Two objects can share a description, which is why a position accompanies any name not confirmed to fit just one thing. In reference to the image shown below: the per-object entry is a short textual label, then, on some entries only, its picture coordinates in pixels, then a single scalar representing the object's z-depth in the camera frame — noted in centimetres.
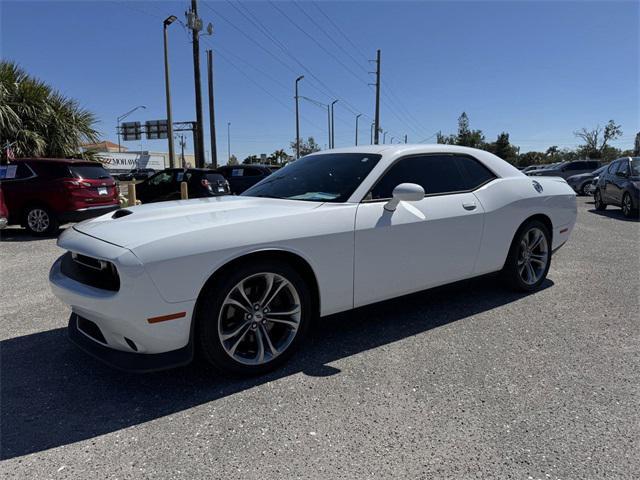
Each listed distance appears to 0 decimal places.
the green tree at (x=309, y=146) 8550
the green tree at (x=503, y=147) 6956
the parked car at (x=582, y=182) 2005
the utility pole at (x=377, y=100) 3704
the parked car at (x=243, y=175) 1527
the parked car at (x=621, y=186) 1094
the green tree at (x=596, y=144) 6063
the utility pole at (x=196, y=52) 1772
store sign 6786
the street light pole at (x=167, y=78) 2015
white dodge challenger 251
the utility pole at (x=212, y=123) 2509
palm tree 1281
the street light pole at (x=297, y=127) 4453
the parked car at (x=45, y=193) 852
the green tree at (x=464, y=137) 7025
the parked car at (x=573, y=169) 2327
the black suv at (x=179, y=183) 1177
